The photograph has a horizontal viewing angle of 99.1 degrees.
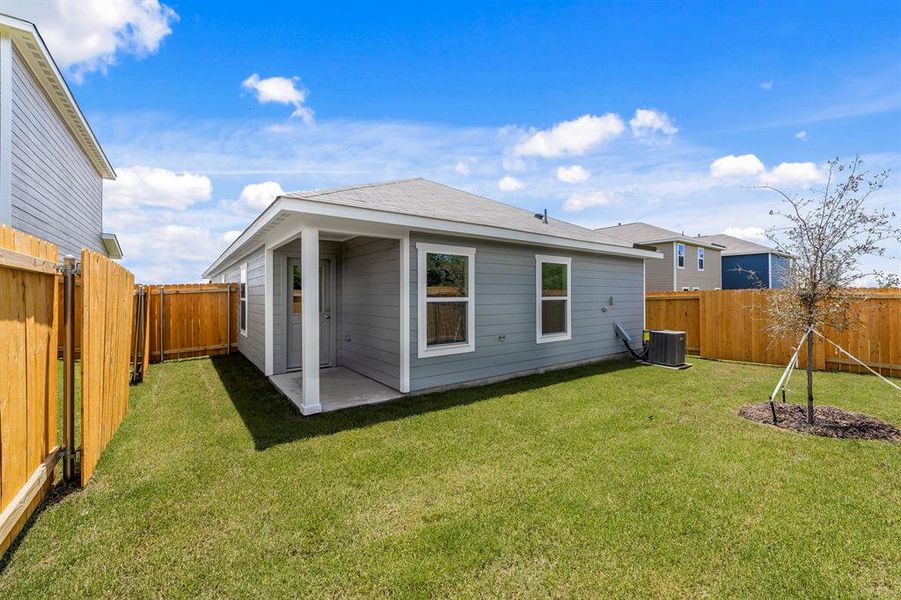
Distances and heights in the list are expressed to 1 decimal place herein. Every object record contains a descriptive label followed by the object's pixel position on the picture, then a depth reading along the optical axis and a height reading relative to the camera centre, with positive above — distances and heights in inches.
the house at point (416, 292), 203.0 +7.4
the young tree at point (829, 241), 167.3 +26.8
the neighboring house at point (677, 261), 702.5 +78.3
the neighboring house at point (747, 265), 813.9 +79.2
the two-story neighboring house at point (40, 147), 240.7 +126.9
